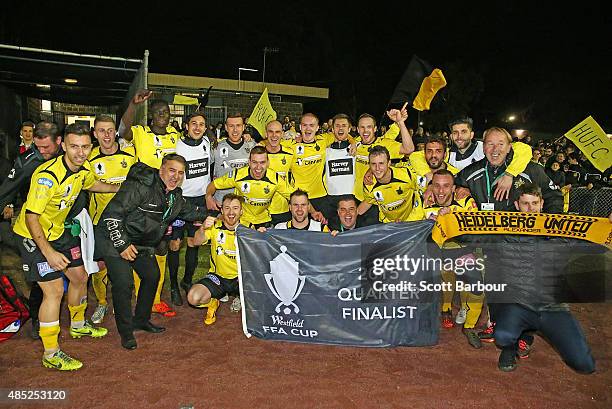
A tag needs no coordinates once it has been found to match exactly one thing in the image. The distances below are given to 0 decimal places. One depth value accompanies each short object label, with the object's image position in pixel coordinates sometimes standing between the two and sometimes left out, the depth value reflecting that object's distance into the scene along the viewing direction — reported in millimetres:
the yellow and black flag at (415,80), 7793
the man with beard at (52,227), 4902
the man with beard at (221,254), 6254
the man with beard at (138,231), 5602
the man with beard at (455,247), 5977
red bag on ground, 5926
